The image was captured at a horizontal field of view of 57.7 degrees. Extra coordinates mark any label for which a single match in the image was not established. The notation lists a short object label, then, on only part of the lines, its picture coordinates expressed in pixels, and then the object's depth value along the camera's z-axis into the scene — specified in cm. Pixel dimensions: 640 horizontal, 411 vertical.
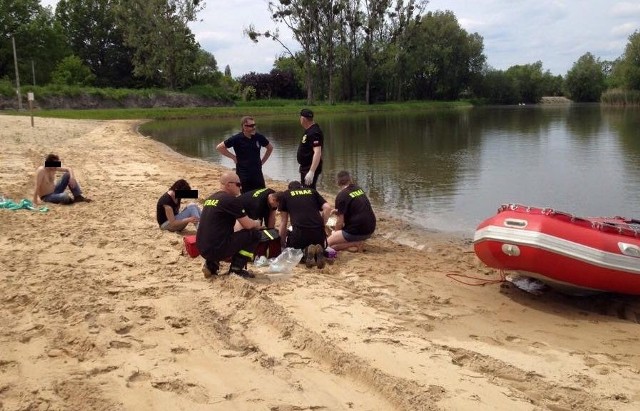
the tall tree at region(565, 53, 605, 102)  8169
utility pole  3544
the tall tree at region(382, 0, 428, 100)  5794
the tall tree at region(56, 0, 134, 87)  6494
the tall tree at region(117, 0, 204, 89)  5359
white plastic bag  569
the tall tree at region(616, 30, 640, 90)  5816
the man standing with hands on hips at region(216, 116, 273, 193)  717
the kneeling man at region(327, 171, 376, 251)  668
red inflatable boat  508
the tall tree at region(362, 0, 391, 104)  5634
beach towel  810
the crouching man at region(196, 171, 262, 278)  530
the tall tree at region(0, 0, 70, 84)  4991
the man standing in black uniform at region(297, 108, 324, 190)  723
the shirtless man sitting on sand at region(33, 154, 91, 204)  859
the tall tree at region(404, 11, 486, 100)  6188
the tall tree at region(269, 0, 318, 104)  5309
